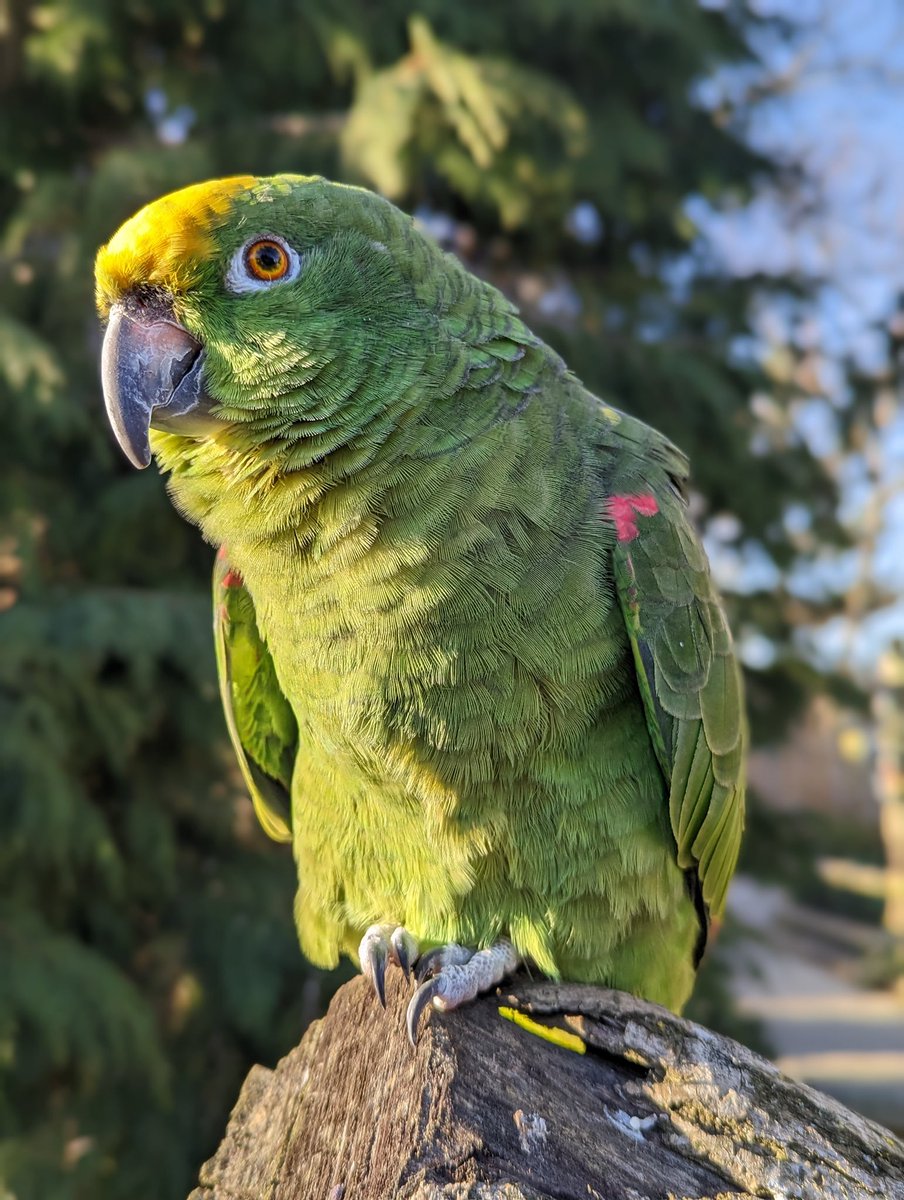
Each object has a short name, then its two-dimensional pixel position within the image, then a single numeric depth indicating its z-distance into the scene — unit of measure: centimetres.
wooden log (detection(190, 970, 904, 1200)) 28
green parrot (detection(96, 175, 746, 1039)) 33
